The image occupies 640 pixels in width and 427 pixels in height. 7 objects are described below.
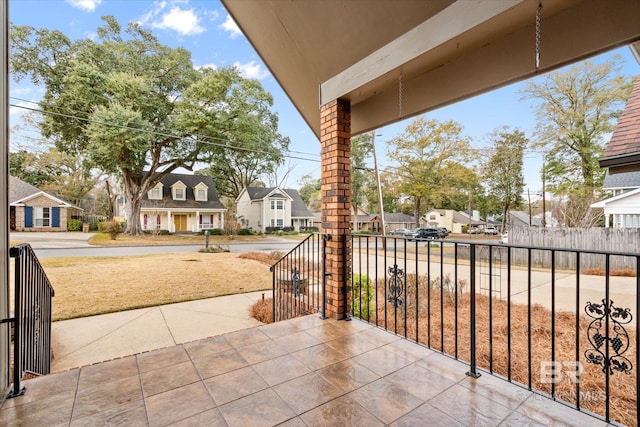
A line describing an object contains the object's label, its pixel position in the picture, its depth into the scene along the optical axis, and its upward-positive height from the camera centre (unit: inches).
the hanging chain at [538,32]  63.2 +45.0
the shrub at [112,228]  499.8 -23.8
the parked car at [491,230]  620.5 -44.8
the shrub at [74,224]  481.6 -16.8
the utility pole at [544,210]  397.2 +1.7
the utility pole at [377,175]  479.2 +69.3
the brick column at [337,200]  109.3 +5.2
